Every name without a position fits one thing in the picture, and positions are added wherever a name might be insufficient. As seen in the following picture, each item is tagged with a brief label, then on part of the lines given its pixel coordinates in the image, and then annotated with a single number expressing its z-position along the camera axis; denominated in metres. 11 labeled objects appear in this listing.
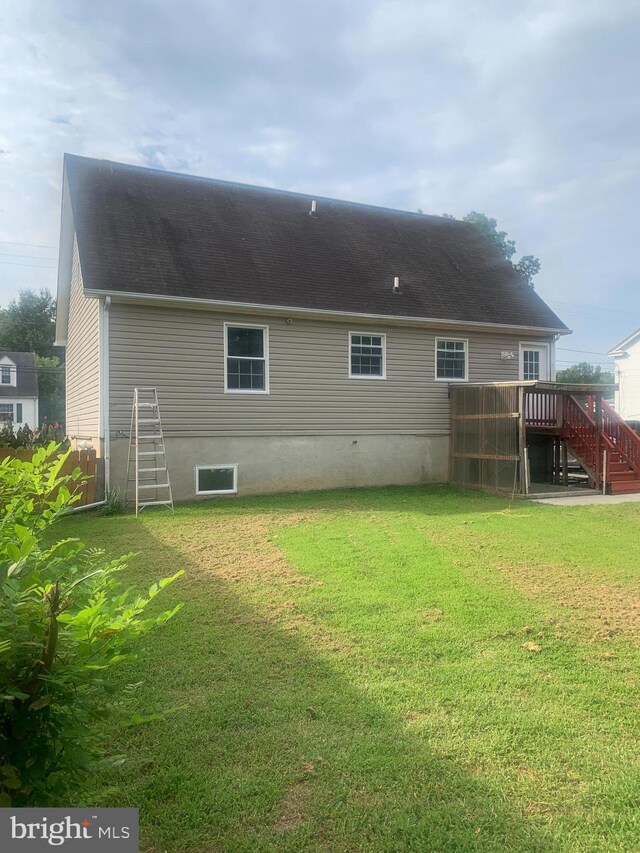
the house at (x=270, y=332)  11.73
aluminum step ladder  11.29
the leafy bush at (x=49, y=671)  1.51
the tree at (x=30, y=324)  55.06
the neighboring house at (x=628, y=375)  28.20
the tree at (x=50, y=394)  46.81
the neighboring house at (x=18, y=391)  42.97
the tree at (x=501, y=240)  30.31
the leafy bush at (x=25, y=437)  11.39
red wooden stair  13.54
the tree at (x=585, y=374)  61.00
